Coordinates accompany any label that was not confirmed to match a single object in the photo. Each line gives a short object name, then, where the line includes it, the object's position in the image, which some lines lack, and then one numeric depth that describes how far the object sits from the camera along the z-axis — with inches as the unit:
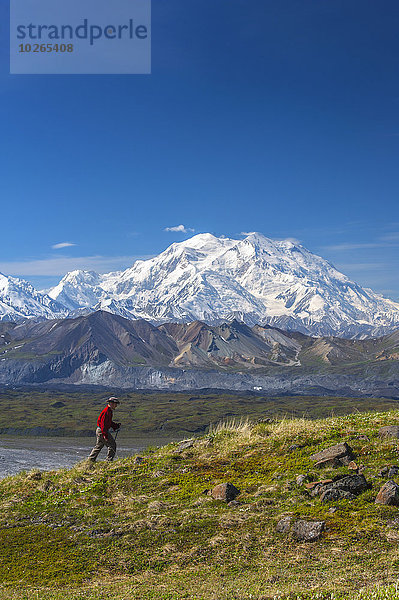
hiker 944.9
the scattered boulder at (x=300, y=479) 662.5
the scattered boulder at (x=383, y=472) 639.1
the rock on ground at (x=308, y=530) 525.3
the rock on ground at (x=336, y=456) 698.2
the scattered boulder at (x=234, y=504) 635.5
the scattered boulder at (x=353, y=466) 667.0
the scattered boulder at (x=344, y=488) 598.9
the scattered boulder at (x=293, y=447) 814.5
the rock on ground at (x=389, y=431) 765.9
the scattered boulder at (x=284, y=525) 550.0
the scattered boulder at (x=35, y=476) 906.1
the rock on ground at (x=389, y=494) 558.3
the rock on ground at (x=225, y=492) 657.6
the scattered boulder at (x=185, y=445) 947.2
